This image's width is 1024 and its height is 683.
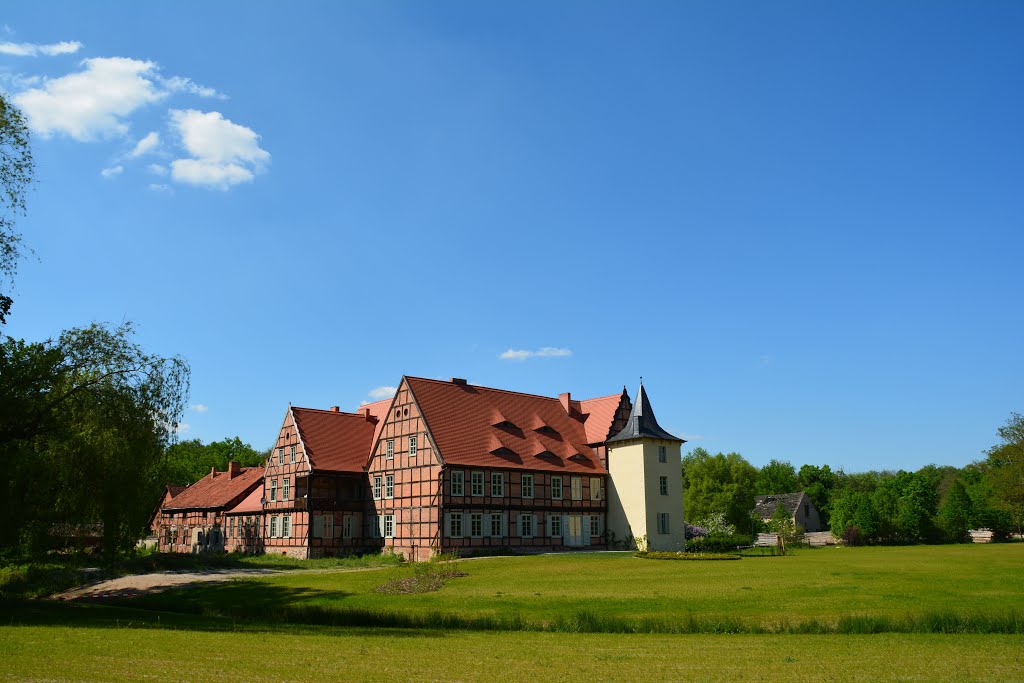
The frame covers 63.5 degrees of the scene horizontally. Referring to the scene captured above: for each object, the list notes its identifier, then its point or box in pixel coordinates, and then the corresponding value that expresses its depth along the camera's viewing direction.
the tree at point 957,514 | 69.88
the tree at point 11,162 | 23.06
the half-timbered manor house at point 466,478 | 46.97
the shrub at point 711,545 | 49.06
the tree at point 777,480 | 122.81
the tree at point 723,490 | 68.69
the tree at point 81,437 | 25.62
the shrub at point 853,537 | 64.56
